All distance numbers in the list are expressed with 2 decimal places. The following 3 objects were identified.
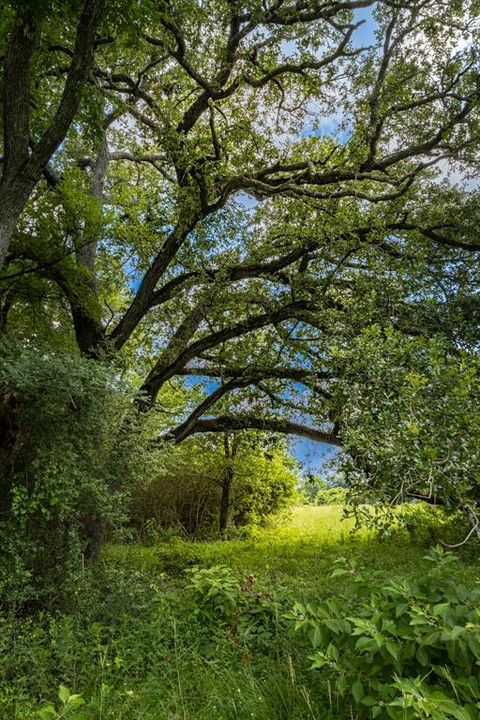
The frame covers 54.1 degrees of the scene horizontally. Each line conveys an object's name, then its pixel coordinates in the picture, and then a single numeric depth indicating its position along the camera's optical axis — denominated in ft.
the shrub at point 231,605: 14.71
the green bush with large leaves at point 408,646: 6.81
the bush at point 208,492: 46.06
